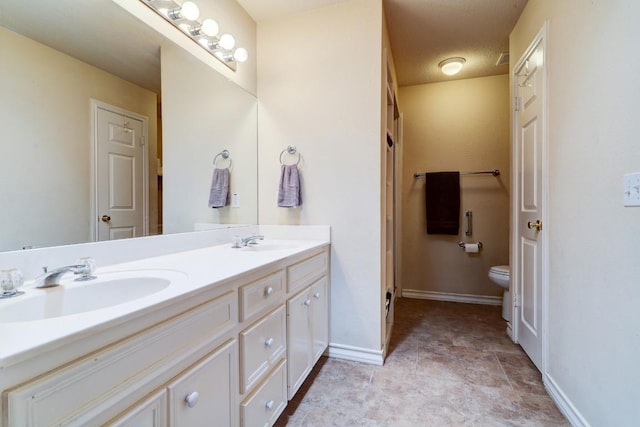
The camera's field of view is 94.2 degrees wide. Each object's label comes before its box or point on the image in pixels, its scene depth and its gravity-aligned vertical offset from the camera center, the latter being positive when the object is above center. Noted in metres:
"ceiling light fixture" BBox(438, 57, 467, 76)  2.74 +1.39
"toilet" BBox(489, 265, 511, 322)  2.57 -0.60
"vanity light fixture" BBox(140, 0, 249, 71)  1.45 +1.01
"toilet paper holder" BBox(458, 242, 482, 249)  3.09 -0.33
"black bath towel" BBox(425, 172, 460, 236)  3.12 +0.12
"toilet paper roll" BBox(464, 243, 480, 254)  3.07 -0.36
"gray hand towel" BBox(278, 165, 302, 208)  2.00 +0.17
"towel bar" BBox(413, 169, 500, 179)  3.03 +0.42
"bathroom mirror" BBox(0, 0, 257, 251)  0.95 +0.40
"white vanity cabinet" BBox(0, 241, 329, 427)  0.53 -0.37
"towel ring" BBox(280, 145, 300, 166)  2.07 +0.44
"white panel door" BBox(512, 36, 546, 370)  1.75 +0.07
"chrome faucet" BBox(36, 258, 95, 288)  0.86 -0.18
